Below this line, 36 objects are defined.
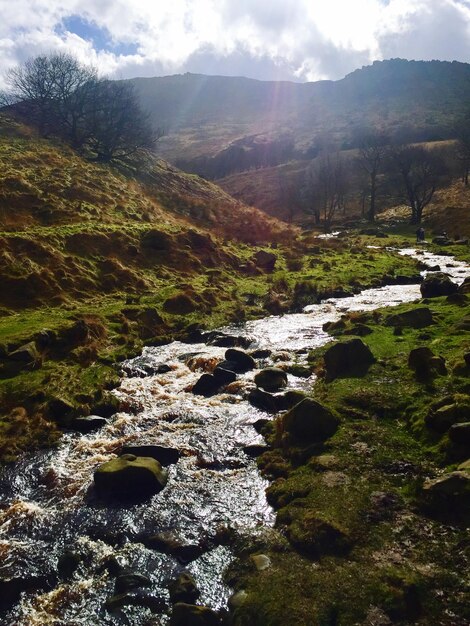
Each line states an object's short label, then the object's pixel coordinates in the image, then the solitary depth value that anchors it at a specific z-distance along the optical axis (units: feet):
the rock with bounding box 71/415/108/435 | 64.85
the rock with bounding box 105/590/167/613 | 36.86
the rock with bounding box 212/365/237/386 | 79.51
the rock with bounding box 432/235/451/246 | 215.92
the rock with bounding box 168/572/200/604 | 37.24
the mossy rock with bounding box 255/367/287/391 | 76.07
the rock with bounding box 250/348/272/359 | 91.41
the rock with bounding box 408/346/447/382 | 65.77
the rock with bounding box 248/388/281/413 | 70.03
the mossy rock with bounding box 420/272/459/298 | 117.80
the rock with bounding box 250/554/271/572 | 38.66
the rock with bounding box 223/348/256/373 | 85.40
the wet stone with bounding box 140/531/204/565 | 42.06
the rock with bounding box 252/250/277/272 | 169.43
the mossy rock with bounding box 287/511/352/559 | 39.32
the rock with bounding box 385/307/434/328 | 92.48
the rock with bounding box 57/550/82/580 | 40.32
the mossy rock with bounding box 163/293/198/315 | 117.08
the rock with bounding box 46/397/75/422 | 66.59
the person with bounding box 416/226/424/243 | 233.14
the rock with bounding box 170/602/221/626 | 34.30
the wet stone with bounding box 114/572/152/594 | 38.63
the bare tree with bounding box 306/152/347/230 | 330.54
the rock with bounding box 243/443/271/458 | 57.93
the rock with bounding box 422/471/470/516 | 40.19
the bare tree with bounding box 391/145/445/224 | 284.61
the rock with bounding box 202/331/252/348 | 98.12
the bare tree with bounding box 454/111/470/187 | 332.60
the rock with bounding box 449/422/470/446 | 47.26
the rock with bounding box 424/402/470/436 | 51.39
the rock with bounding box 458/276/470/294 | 113.52
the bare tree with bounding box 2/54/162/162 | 289.74
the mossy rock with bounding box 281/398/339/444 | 56.44
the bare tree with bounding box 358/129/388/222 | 320.68
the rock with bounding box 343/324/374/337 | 93.46
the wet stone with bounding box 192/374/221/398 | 76.69
